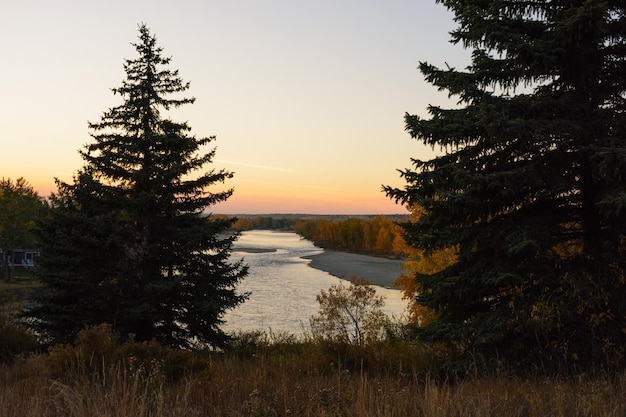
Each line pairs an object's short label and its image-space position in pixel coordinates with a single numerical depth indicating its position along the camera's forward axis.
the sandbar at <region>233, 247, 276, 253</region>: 108.62
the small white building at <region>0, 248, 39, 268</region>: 59.47
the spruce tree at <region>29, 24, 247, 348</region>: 14.56
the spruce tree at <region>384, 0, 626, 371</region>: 6.68
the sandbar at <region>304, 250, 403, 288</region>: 61.59
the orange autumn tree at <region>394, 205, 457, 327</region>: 22.09
